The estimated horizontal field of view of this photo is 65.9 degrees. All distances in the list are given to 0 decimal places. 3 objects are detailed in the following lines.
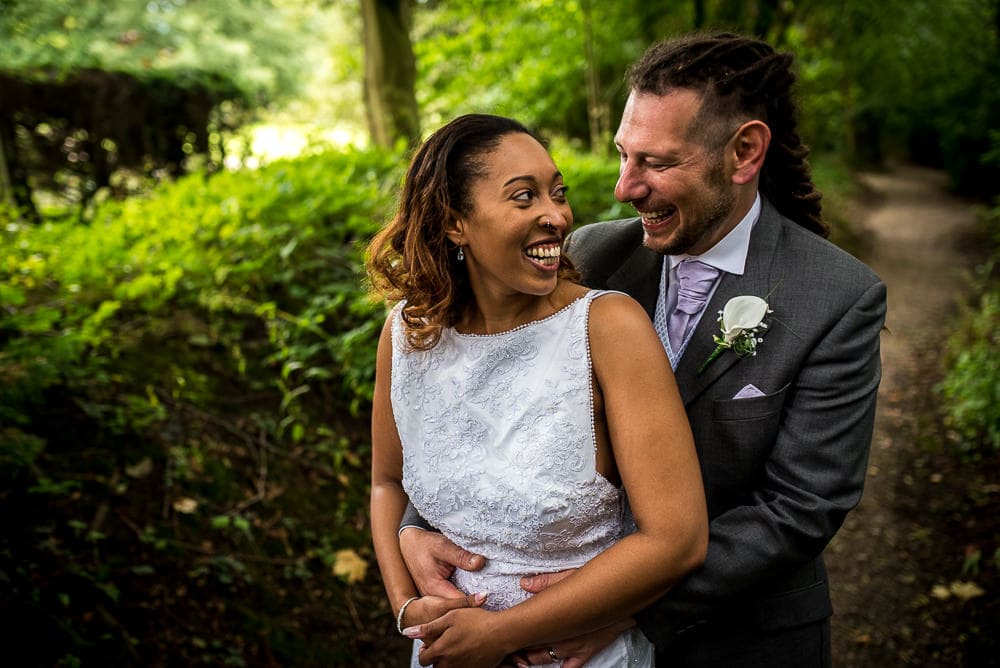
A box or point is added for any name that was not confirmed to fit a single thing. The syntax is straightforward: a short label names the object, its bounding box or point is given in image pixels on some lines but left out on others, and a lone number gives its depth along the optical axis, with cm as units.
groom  181
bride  170
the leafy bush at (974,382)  572
